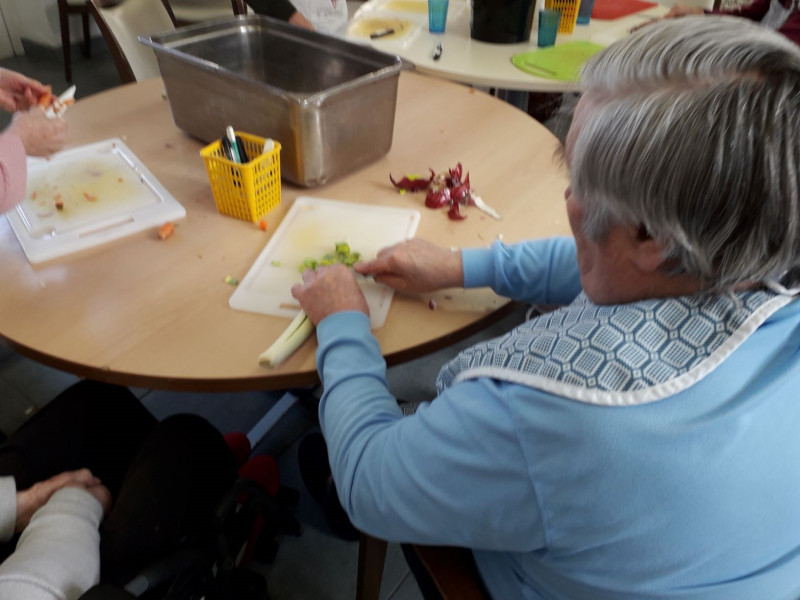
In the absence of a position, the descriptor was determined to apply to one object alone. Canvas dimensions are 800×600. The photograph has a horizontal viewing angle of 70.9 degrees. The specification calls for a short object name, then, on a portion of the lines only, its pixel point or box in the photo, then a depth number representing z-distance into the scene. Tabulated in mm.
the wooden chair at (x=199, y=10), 2850
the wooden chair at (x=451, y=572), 634
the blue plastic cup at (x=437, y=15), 1761
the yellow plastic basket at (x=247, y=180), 914
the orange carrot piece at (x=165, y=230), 925
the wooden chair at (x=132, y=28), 1558
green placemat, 1551
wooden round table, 730
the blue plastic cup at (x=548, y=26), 1694
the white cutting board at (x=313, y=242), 818
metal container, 984
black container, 1681
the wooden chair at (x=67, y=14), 3221
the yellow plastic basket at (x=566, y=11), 1771
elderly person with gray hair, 433
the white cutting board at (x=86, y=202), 892
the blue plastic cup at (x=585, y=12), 1885
